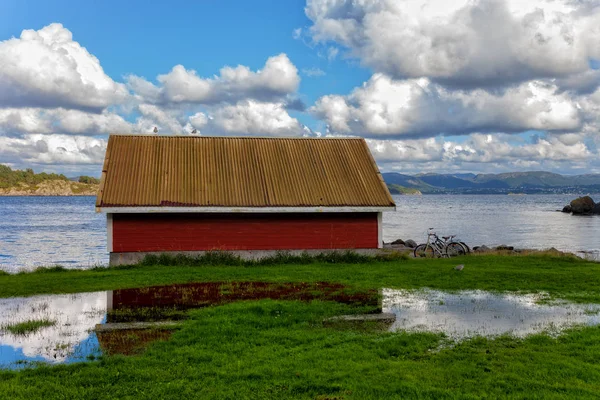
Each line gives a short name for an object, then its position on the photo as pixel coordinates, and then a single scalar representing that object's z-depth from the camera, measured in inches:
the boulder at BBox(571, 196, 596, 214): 4160.9
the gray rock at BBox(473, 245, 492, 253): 1492.1
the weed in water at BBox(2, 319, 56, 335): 470.9
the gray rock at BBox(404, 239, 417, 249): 1730.3
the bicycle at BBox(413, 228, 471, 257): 1132.8
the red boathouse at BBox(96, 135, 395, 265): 901.2
